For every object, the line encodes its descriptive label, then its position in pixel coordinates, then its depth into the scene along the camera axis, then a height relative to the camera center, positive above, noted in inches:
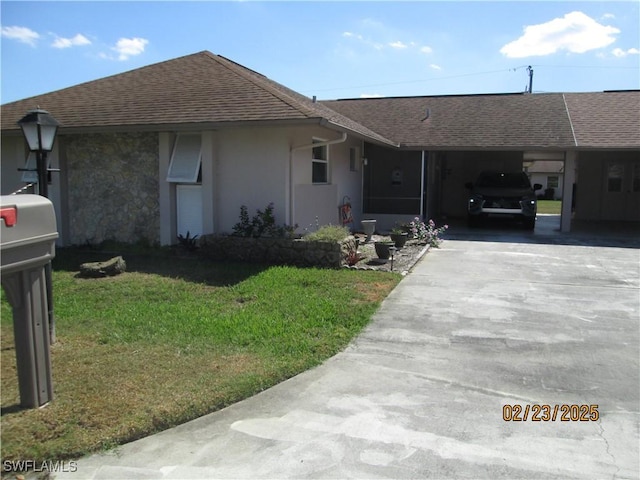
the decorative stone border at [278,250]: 381.1 -52.0
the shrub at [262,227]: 407.8 -35.6
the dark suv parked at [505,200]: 652.1 -21.9
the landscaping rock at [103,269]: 345.7 -58.6
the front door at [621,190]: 786.8 -10.7
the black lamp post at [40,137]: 224.7 +19.9
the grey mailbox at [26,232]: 135.1 -13.8
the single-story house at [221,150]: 426.9 +31.0
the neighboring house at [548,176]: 1646.9 +23.2
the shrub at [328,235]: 385.4 -39.7
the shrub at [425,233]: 515.2 -50.7
